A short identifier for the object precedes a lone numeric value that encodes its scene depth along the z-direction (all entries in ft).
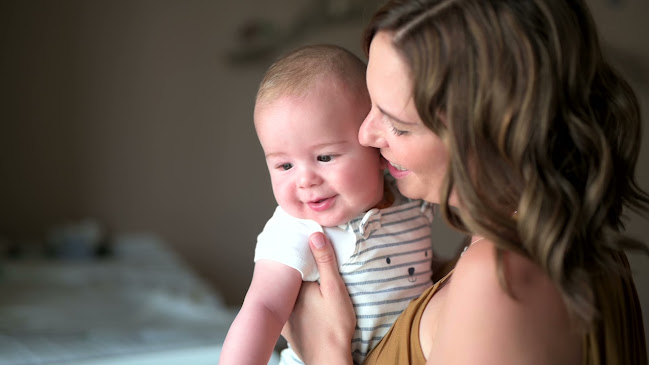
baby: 3.47
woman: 2.57
